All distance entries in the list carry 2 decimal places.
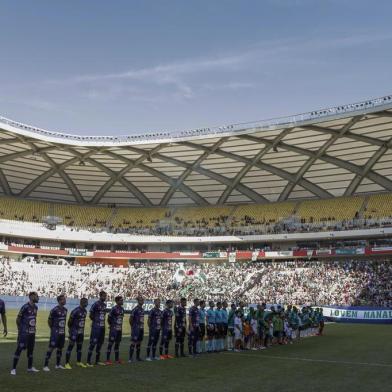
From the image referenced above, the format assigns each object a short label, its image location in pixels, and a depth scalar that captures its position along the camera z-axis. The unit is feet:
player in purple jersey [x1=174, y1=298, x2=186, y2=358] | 59.16
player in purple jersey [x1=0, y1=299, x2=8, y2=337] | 58.99
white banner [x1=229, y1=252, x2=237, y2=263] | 219.00
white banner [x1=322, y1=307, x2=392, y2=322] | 133.28
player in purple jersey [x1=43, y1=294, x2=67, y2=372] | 45.52
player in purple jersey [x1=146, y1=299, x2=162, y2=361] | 55.72
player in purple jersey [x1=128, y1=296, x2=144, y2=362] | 53.67
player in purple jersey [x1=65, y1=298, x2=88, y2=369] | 48.03
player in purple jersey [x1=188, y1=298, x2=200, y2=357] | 61.16
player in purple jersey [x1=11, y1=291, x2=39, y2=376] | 42.29
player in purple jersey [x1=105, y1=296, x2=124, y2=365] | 51.57
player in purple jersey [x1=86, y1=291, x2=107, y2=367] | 49.73
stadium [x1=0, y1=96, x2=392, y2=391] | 167.02
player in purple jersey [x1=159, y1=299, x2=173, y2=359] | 57.88
